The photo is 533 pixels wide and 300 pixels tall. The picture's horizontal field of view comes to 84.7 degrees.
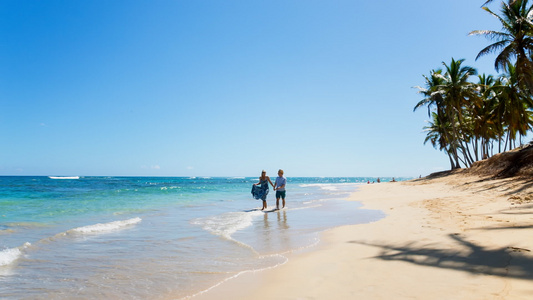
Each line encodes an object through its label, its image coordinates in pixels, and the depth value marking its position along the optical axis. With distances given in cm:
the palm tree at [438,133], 4184
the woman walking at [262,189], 1389
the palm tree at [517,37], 1834
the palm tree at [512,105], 2471
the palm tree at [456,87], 3073
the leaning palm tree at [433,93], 3336
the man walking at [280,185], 1357
